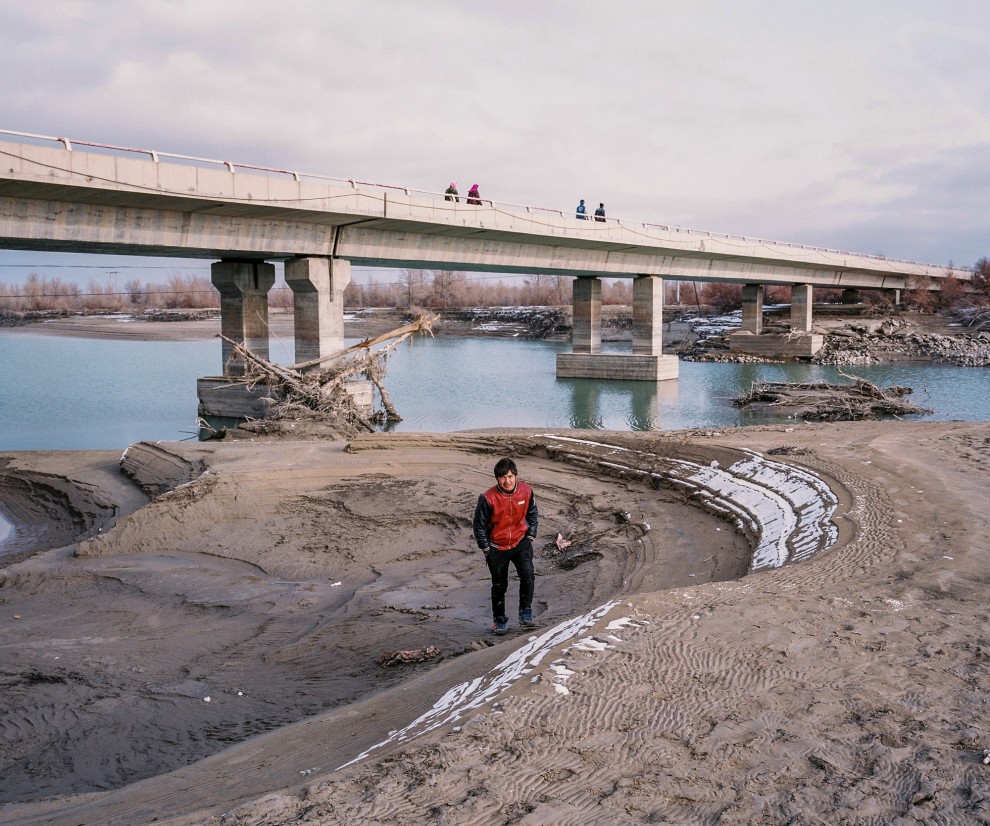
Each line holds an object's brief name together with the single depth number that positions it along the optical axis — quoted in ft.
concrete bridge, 71.56
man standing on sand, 25.27
